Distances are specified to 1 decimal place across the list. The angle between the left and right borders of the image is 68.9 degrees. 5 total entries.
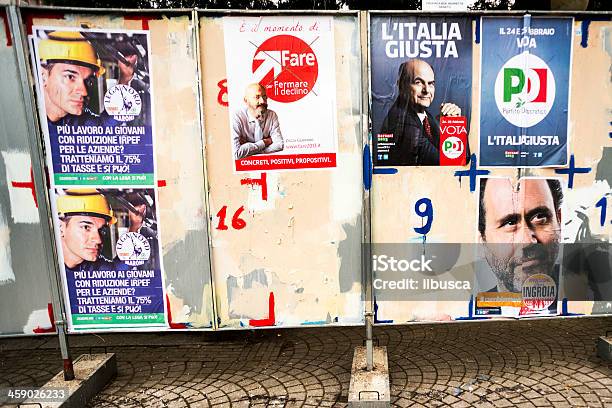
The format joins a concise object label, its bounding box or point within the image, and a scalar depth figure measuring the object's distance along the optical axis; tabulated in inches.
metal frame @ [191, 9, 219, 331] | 125.1
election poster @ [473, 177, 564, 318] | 134.0
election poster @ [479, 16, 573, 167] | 127.6
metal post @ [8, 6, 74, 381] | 119.3
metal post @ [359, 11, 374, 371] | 126.4
